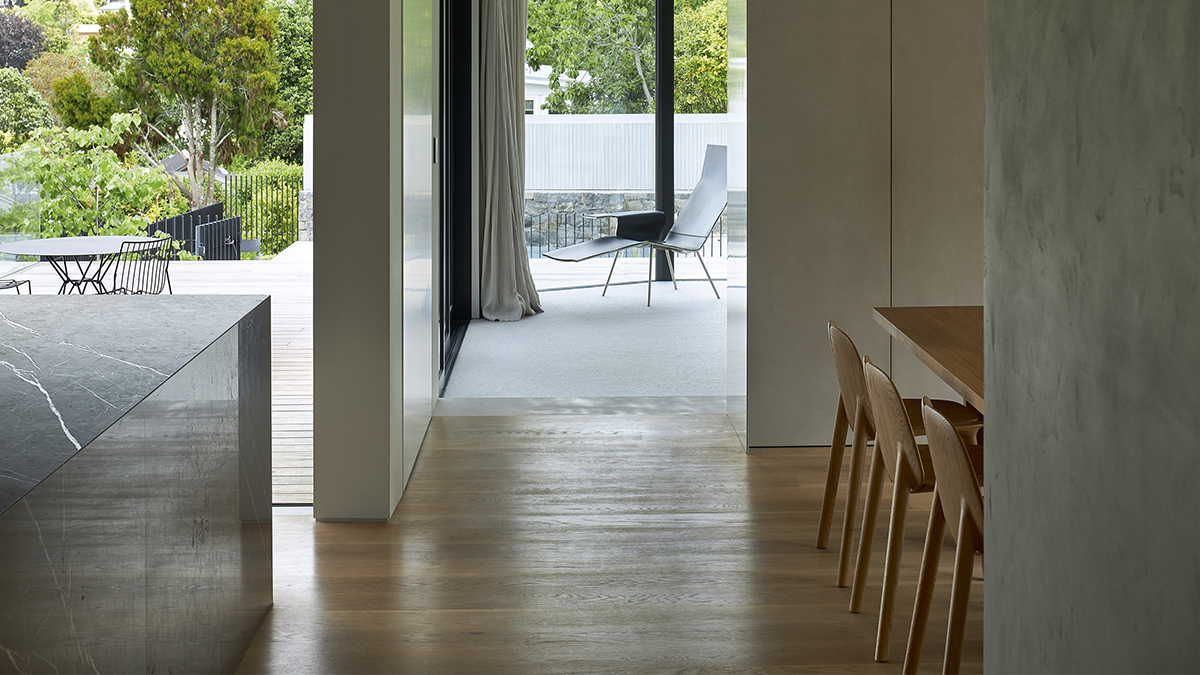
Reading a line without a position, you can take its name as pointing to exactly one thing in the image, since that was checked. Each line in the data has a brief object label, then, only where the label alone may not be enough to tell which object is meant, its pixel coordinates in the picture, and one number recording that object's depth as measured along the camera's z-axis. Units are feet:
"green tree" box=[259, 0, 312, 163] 51.80
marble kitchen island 4.43
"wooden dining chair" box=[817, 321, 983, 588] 9.00
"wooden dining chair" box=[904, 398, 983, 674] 6.21
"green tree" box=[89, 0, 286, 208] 48.55
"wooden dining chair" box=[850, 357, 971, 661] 7.44
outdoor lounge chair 25.30
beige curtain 22.34
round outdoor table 20.53
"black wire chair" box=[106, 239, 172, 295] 21.70
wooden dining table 7.50
